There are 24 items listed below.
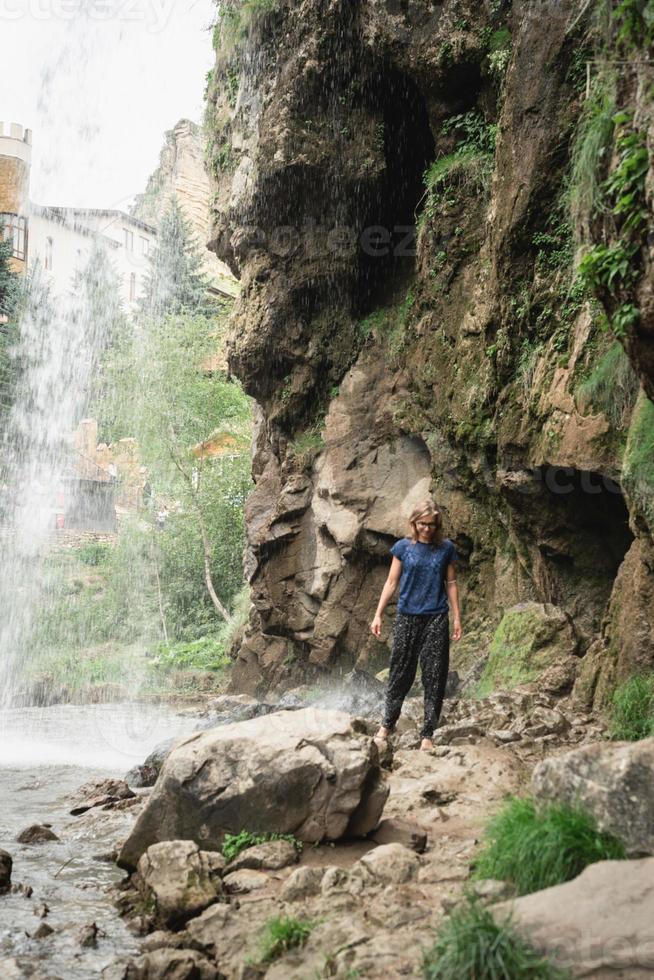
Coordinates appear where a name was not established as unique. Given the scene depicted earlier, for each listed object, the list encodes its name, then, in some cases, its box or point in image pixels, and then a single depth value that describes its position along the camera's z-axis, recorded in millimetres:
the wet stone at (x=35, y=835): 7973
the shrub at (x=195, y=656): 28422
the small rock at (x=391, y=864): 4902
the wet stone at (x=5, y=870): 6336
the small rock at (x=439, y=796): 6438
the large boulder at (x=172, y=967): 4441
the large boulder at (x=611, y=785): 4199
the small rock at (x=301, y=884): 4922
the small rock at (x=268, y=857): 5484
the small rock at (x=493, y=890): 4105
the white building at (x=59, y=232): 47000
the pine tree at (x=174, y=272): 44594
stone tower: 46750
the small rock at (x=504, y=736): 8078
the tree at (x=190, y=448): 30797
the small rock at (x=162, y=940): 4910
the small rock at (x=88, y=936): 5195
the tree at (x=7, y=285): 37250
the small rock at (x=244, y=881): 5262
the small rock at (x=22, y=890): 6219
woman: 7789
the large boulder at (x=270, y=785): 5746
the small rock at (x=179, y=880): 5199
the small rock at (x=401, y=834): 5523
